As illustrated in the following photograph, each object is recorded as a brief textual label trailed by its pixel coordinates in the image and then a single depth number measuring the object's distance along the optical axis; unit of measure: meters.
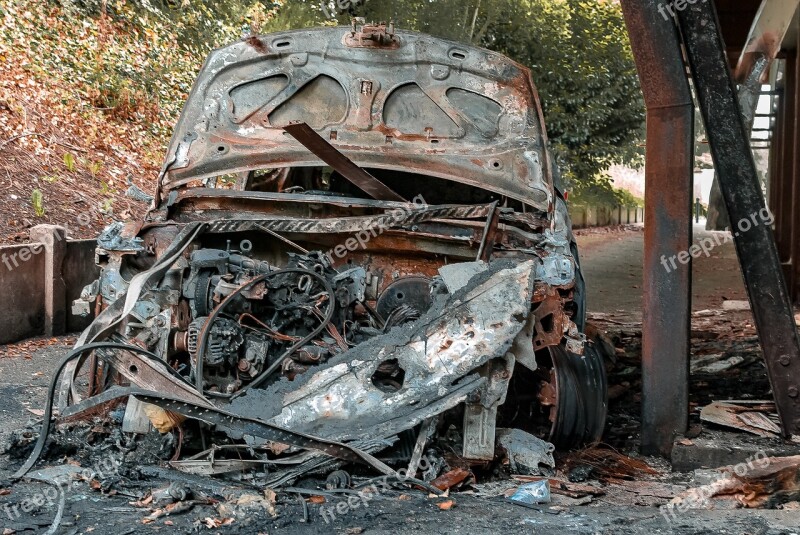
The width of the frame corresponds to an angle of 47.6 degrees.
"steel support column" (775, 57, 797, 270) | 11.41
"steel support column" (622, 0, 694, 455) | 4.12
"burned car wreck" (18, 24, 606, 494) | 3.60
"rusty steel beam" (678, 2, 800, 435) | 4.08
